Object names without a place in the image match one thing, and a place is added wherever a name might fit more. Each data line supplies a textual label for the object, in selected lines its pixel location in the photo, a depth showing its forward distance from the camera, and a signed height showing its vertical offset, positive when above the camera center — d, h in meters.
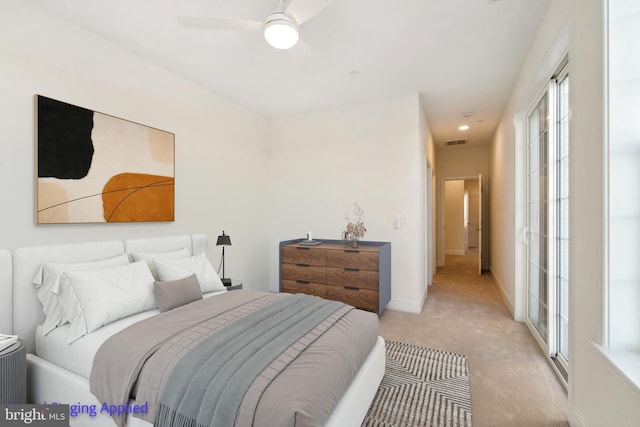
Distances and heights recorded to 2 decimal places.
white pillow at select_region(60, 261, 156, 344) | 1.80 -0.56
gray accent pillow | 2.13 -0.60
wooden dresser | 3.28 -0.70
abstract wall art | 2.15 +0.40
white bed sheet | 1.67 -0.80
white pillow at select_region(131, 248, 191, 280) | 2.46 -0.38
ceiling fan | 1.77 +1.22
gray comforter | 1.16 -0.73
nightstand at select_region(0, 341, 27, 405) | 1.54 -0.88
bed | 1.56 -0.89
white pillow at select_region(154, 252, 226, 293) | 2.39 -0.49
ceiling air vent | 6.08 +1.56
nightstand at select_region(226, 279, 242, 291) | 3.08 -0.80
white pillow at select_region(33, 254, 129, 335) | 1.90 -0.52
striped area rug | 1.76 -1.25
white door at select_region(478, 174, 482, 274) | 5.74 -0.34
